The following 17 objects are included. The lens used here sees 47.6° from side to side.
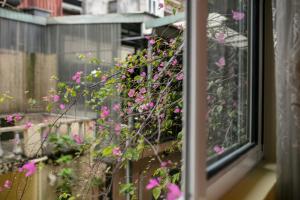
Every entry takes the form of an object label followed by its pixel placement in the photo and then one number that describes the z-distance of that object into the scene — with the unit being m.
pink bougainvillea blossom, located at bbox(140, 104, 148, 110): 2.13
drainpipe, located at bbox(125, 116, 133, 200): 2.32
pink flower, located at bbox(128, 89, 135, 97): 2.26
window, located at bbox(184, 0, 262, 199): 0.77
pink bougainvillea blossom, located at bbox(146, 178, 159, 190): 0.98
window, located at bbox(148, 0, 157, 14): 3.45
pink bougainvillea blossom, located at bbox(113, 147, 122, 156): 2.03
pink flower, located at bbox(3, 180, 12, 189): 2.36
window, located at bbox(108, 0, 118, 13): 4.88
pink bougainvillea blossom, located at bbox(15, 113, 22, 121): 2.67
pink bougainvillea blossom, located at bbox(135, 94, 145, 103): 2.15
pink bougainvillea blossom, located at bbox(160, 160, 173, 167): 1.65
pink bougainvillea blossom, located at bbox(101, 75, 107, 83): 2.35
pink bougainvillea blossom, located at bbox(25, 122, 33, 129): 2.68
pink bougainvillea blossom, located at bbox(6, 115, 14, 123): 2.70
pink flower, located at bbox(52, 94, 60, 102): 2.53
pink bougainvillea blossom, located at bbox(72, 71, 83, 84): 2.55
